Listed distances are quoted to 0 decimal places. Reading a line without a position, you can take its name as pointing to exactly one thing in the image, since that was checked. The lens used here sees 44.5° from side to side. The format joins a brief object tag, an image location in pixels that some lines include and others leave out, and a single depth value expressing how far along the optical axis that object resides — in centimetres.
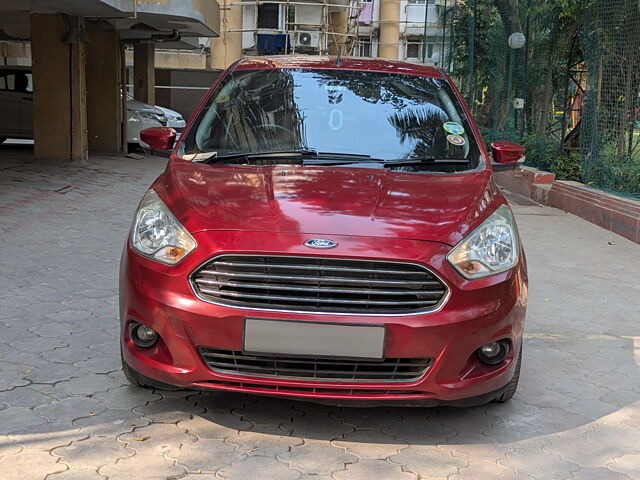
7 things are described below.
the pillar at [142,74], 2009
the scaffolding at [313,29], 3177
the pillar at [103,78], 1647
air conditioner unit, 3244
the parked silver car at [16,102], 1712
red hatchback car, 315
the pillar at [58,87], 1384
